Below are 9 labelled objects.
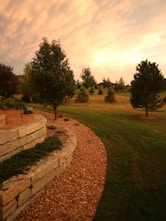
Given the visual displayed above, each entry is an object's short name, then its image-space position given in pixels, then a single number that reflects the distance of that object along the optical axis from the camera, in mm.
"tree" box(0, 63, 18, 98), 22750
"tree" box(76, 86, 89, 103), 42747
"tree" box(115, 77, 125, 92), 73062
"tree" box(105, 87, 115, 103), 43062
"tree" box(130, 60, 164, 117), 21297
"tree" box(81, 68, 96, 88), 77988
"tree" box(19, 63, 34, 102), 33519
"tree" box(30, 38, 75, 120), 14922
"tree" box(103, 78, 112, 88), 78850
